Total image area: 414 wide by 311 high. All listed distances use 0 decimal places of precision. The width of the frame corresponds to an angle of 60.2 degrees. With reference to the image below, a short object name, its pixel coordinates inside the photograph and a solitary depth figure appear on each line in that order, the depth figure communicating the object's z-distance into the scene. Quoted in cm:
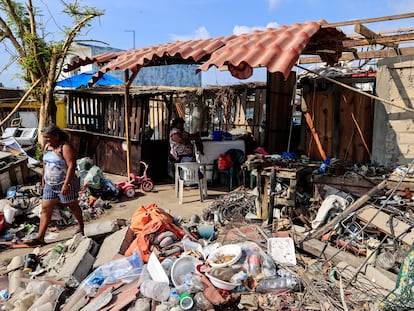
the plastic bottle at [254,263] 405
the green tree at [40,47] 1038
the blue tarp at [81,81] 1403
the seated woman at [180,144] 786
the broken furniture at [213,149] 872
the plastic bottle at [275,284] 381
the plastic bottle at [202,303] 341
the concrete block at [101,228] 535
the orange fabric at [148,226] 466
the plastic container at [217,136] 901
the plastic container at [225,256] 401
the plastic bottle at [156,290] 366
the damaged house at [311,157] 384
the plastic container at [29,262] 471
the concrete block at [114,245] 463
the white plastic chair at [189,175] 764
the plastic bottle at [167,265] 401
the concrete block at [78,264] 419
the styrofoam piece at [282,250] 428
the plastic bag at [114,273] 405
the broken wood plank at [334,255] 394
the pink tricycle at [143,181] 862
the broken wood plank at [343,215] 484
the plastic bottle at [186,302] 339
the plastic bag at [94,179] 775
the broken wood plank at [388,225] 436
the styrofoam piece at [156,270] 386
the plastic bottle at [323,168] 595
